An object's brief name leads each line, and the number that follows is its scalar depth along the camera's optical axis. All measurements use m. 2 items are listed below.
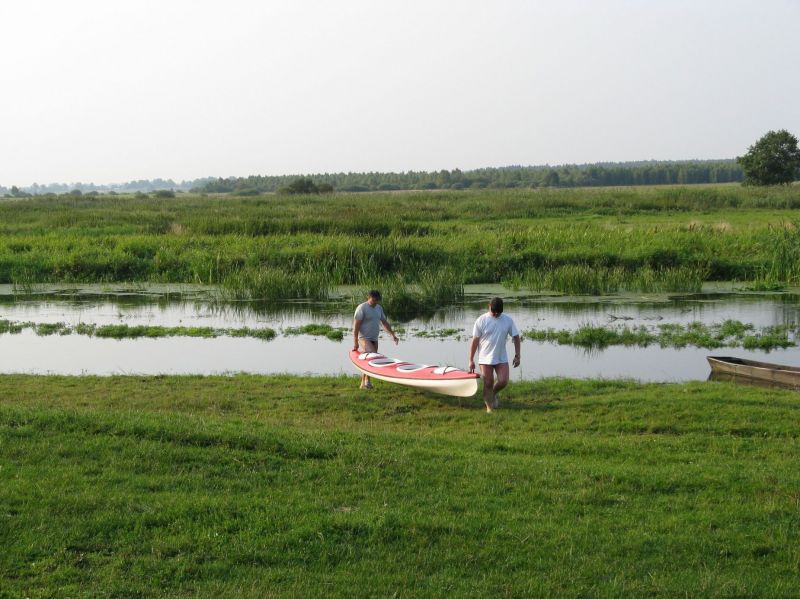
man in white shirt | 11.93
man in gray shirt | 13.95
